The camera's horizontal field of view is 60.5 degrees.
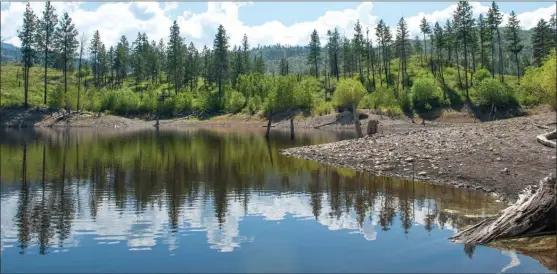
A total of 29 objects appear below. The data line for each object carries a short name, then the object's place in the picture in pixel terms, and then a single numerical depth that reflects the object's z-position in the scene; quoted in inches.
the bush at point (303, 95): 3117.6
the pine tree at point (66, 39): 4507.4
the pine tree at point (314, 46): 6245.1
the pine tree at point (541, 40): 4270.2
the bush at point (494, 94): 3880.4
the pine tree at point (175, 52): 5821.4
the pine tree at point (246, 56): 6604.3
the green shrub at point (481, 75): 4471.0
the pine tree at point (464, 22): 4505.4
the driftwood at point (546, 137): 1282.0
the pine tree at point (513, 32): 4589.1
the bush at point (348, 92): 3447.3
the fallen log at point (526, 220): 669.9
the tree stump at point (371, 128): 2121.1
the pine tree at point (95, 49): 6230.3
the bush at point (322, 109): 4249.0
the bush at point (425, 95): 4158.5
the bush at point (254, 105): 4701.8
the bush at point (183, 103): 5020.4
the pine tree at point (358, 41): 5664.4
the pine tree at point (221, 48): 5433.1
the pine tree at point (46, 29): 4355.3
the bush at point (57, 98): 4133.9
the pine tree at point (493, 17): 4564.5
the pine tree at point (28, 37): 4264.3
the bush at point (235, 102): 4864.7
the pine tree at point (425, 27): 5554.6
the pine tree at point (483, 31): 4670.3
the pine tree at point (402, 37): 5153.1
